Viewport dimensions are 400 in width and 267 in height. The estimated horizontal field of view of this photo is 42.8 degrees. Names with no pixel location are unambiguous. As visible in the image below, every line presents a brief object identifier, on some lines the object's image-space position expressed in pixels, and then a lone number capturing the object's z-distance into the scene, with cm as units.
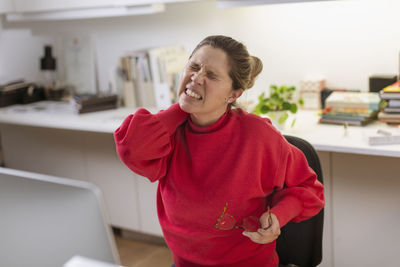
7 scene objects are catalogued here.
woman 123
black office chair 136
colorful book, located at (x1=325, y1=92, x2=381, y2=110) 212
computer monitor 72
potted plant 214
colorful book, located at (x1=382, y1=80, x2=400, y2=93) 202
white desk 201
